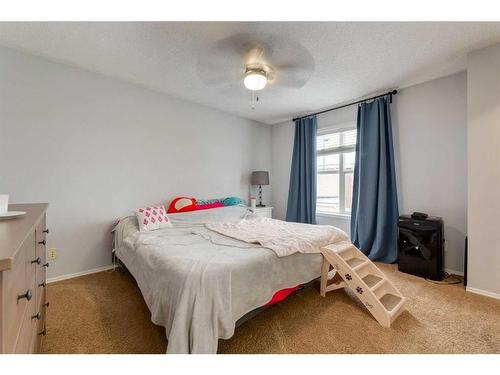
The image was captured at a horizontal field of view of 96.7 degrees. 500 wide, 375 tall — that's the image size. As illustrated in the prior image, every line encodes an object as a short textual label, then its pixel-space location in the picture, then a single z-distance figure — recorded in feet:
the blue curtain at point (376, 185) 10.17
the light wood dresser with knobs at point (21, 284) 1.87
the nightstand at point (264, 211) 13.17
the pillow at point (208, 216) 9.15
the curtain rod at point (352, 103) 10.04
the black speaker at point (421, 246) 8.32
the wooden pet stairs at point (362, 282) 5.77
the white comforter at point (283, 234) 6.10
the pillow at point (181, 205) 10.25
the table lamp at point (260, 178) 13.44
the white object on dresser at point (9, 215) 3.22
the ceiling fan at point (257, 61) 6.49
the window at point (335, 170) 12.26
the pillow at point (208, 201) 11.64
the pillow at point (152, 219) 8.03
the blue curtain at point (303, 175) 13.14
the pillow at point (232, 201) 12.28
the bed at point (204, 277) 3.97
